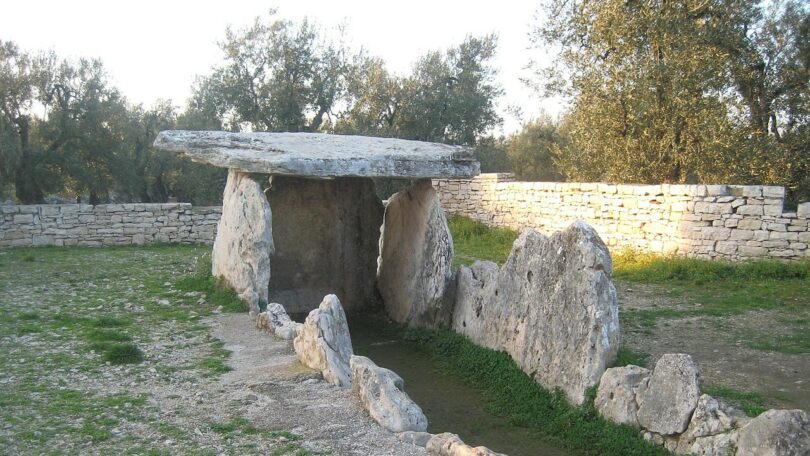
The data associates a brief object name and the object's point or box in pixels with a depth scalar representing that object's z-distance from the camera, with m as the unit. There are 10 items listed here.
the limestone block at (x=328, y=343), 6.37
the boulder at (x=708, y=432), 4.82
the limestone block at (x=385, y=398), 5.32
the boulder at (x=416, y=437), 5.02
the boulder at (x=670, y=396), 5.23
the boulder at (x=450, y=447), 4.62
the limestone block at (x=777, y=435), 4.31
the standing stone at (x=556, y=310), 6.35
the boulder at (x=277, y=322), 7.74
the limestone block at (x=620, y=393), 5.73
